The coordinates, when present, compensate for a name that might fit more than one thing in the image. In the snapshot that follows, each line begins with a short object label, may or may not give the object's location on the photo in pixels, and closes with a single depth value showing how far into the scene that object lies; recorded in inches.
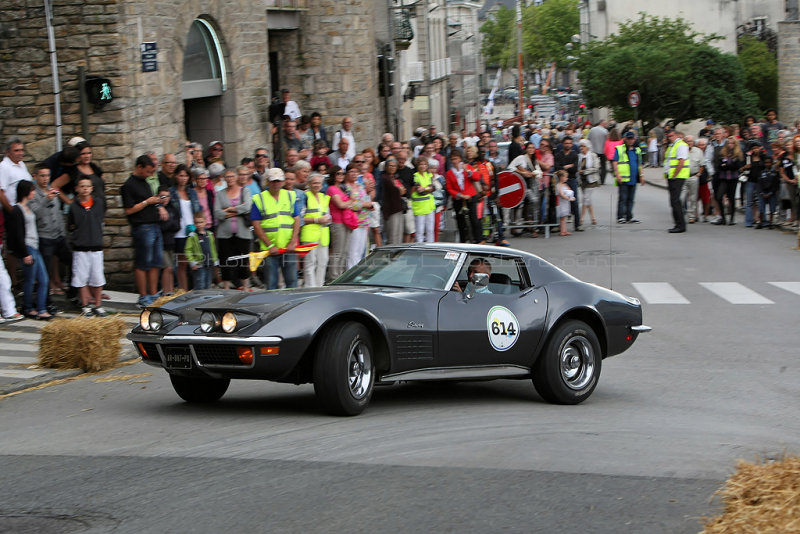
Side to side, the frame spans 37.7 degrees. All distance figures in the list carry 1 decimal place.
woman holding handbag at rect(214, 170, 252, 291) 615.5
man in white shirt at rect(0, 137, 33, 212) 561.6
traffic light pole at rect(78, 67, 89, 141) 655.1
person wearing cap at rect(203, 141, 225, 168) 685.3
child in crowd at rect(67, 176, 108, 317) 554.9
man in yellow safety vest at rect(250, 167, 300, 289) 584.4
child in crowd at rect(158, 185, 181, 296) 596.7
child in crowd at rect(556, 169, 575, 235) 985.5
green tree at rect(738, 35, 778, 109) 2667.3
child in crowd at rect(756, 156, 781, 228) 978.1
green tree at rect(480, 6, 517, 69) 6113.7
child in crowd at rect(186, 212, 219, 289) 606.7
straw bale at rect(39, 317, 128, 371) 441.4
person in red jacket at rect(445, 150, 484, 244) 875.4
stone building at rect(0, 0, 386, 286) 659.4
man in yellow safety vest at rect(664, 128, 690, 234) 980.6
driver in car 378.6
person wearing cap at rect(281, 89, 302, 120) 933.3
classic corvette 321.4
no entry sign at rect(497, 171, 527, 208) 875.4
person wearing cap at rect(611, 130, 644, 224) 1032.8
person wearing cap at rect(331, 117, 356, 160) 964.6
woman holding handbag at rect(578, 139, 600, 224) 1019.9
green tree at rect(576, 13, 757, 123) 2349.9
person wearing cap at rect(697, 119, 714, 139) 1442.4
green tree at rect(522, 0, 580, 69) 5118.1
